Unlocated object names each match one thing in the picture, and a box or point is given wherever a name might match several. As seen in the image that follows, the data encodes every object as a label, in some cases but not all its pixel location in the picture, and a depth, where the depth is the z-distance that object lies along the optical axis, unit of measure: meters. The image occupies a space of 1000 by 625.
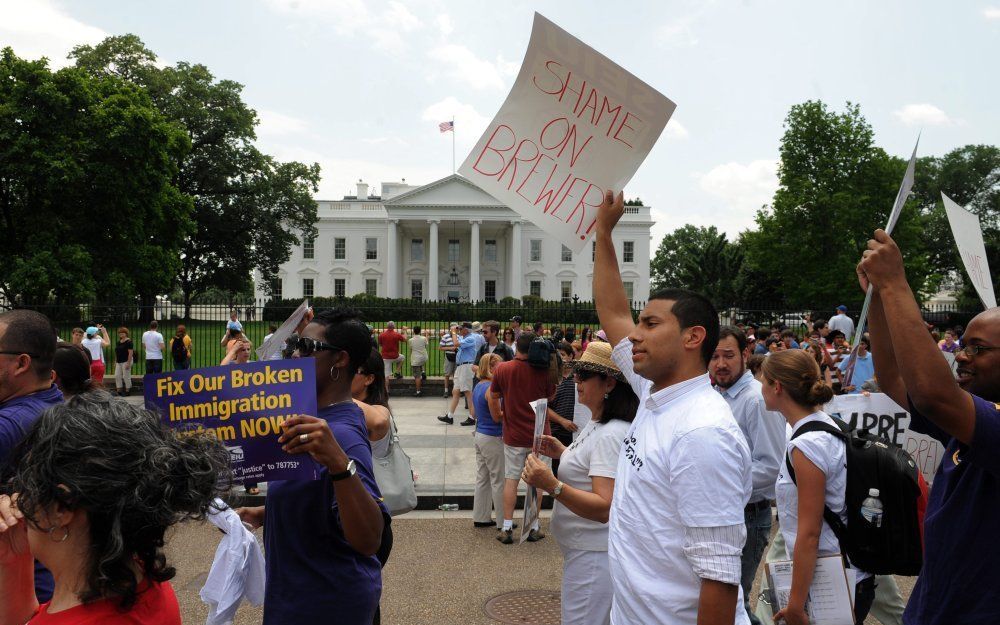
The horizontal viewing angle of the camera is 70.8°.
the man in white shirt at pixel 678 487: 2.00
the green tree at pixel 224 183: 40.12
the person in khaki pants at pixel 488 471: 7.27
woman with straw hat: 3.00
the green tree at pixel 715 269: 49.50
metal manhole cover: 4.99
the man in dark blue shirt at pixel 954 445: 1.92
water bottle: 2.94
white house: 68.12
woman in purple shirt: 2.35
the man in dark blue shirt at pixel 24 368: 2.68
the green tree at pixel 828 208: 40.38
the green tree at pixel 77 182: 26.08
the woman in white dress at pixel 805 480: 2.90
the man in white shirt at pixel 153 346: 16.48
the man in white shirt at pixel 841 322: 18.23
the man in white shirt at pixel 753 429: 4.12
